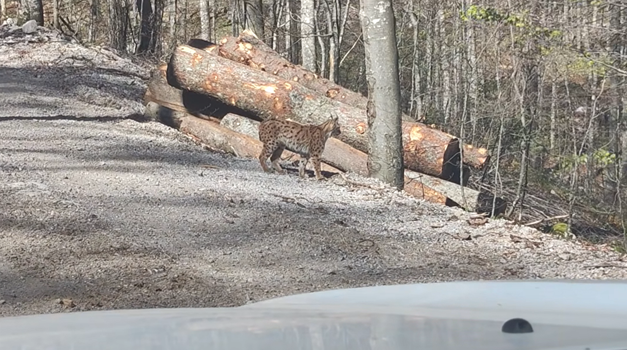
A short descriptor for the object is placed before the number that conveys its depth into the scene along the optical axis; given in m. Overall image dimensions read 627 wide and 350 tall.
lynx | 12.47
